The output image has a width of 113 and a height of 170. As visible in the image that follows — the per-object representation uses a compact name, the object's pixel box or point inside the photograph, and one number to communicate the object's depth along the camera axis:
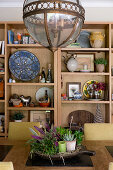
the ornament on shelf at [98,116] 3.54
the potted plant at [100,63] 3.48
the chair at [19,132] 2.49
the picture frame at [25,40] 3.50
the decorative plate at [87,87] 3.73
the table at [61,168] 1.56
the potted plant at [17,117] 3.60
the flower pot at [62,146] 1.67
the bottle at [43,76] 3.52
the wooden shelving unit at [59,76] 3.42
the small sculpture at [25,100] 3.58
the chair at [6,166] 1.18
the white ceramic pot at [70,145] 1.71
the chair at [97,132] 2.46
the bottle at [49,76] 3.57
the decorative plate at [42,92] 3.74
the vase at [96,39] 3.42
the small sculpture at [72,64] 3.52
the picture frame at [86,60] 3.71
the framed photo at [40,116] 3.68
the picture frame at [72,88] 3.73
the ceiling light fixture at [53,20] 1.41
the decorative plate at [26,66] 3.63
